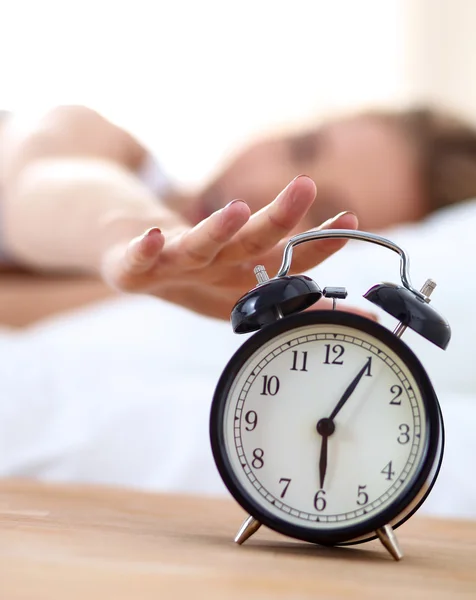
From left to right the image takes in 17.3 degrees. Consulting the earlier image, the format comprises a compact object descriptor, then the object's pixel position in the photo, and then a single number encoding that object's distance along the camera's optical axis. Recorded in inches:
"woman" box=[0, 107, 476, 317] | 27.0
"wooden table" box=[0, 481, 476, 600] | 22.0
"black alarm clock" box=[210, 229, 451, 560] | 24.8
